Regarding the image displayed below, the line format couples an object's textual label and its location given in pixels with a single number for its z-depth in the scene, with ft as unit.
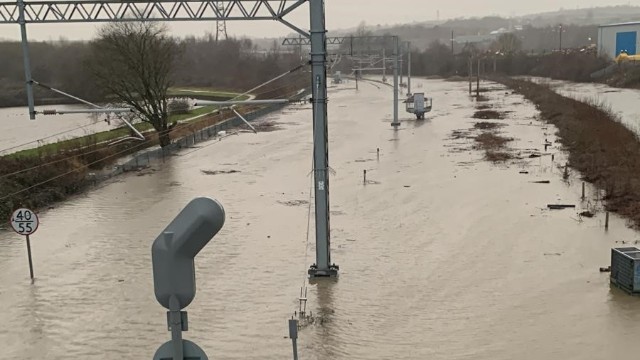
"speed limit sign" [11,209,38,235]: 47.62
